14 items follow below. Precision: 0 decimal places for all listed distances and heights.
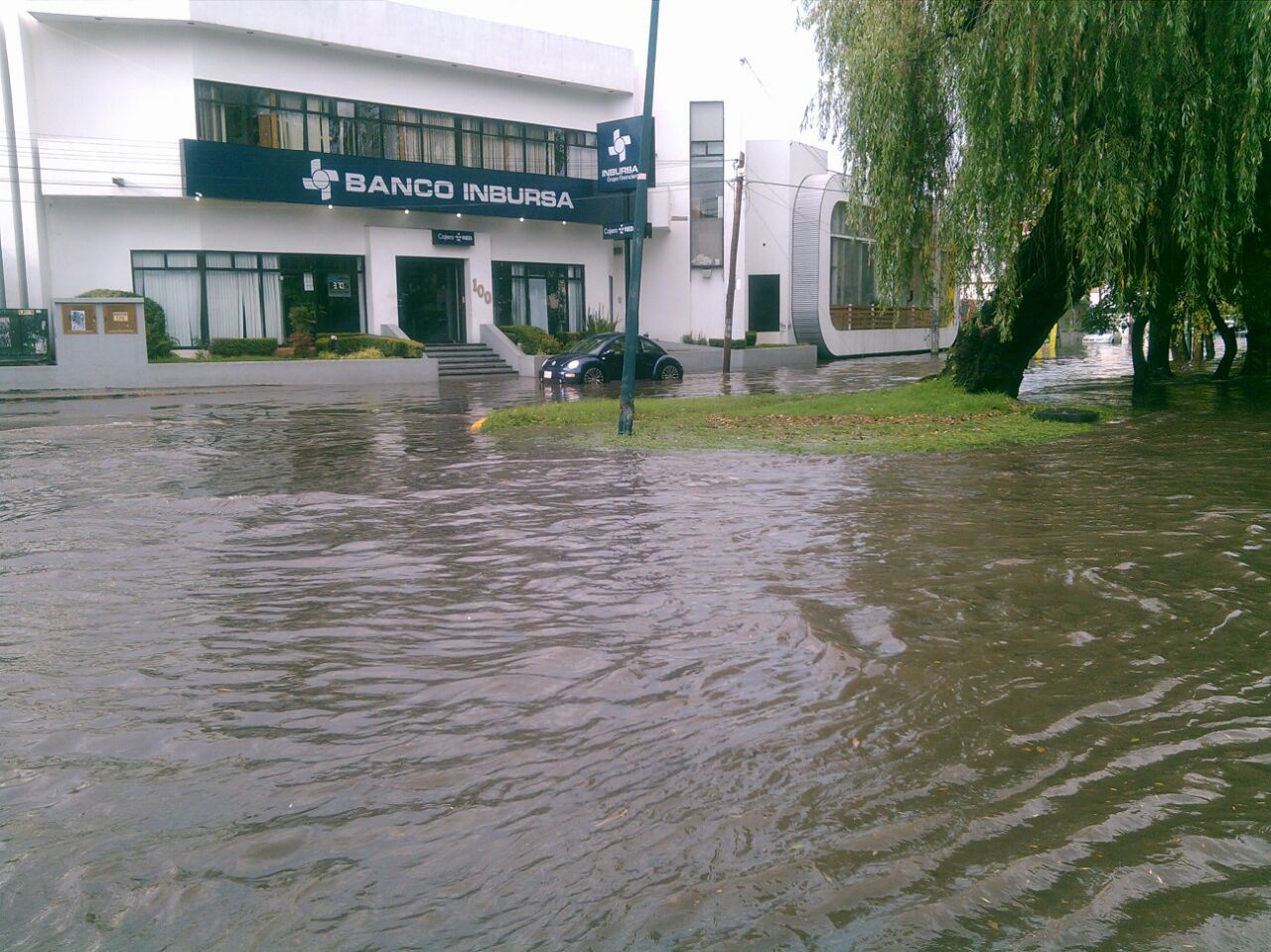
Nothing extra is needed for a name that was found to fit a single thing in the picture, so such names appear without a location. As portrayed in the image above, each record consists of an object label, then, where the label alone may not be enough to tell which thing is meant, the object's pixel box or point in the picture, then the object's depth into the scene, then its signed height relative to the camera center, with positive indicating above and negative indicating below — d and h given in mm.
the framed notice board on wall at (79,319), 29188 +456
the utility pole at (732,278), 35875 +1781
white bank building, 30875 +4903
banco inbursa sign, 31656 +4755
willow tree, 14445 +2800
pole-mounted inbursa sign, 36812 +6146
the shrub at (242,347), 32500 -361
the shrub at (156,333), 31422 +83
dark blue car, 29234 -797
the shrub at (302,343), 33281 -269
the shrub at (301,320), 34188 +469
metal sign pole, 15773 +971
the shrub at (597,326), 40625 +260
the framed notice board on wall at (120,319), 29500 +455
